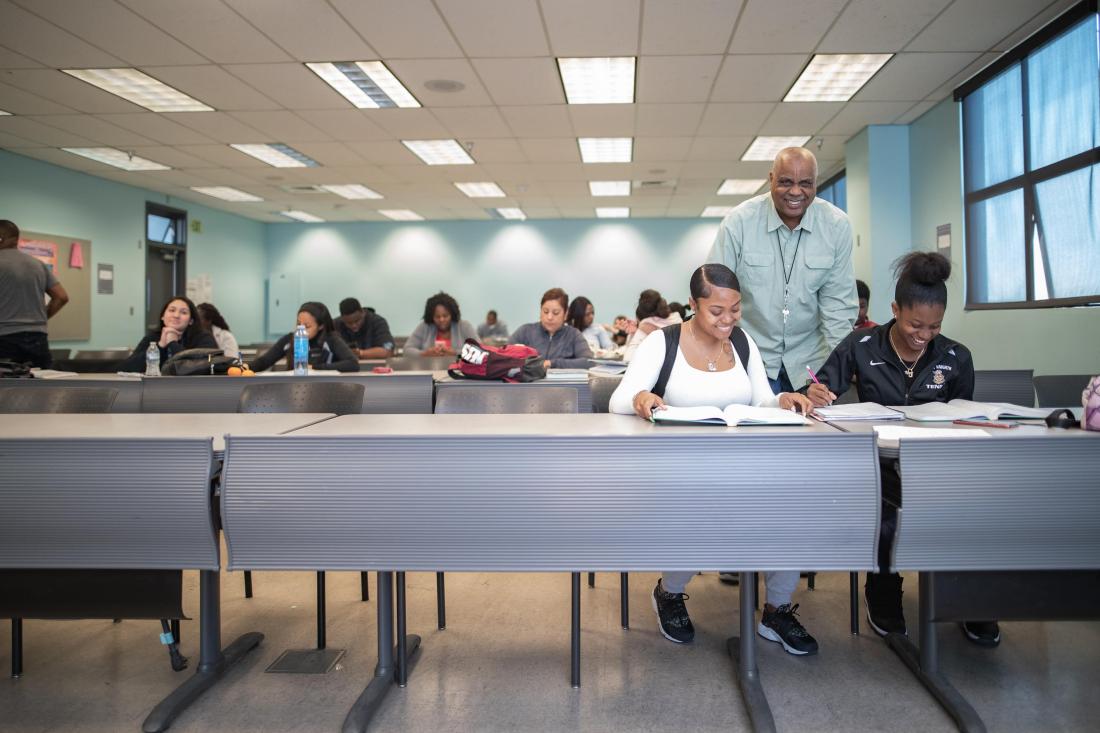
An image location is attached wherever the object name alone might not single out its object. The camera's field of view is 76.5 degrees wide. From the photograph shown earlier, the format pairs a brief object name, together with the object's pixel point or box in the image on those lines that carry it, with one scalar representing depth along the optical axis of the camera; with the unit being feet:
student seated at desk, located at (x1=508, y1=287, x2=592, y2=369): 14.78
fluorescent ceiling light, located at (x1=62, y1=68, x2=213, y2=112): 18.15
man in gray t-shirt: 14.29
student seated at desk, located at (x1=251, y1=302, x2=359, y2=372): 14.42
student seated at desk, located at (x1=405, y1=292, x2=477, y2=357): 19.15
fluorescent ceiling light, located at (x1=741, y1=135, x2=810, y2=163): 24.18
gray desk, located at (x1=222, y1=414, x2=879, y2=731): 5.08
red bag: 11.70
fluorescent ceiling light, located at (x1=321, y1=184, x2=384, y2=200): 32.07
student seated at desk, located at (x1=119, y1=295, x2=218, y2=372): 14.08
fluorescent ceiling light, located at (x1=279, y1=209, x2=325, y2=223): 39.70
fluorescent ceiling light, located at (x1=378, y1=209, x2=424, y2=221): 38.83
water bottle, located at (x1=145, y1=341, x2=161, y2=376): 13.43
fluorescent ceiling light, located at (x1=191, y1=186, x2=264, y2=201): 32.71
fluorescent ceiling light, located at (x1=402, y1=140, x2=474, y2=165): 24.55
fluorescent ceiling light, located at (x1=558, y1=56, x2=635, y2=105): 17.53
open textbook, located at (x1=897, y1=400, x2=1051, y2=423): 5.96
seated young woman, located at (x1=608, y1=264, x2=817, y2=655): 6.73
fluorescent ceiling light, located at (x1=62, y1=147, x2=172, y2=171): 25.77
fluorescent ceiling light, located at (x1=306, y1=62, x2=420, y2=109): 17.71
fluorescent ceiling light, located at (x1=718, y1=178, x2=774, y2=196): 31.14
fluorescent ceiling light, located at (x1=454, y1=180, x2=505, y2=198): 31.60
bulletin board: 26.76
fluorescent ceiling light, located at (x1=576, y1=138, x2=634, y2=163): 24.53
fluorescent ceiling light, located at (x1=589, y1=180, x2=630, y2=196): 31.53
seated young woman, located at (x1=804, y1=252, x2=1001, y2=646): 7.05
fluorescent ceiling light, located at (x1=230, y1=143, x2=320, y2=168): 25.34
